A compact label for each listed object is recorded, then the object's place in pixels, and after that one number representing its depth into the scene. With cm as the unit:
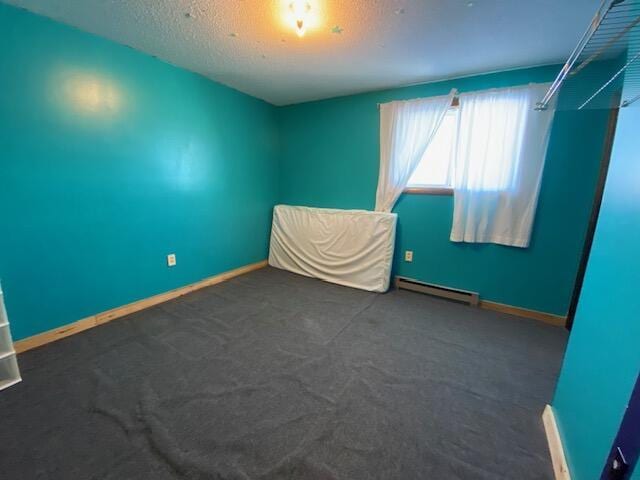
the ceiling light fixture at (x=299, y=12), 145
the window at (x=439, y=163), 258
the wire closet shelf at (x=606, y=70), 78
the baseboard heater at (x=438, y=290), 257
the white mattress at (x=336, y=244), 281
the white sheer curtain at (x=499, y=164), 218
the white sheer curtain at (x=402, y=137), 255
